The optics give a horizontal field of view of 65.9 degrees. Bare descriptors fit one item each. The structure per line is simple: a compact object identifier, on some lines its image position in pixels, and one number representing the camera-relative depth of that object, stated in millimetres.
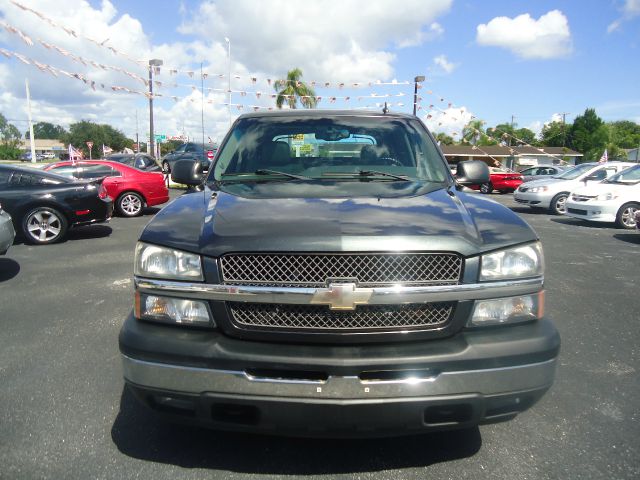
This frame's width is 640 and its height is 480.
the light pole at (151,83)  19028
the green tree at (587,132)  76688
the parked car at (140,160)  18031
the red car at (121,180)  12453
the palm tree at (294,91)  32709
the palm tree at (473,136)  73500
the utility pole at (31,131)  35822
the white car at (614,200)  11766
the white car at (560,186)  14742
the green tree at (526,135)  102188
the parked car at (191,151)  24844
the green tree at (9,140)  88338
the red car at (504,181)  23828
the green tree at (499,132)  79562
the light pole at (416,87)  24430
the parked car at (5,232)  6320
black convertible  8773
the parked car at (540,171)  25797
